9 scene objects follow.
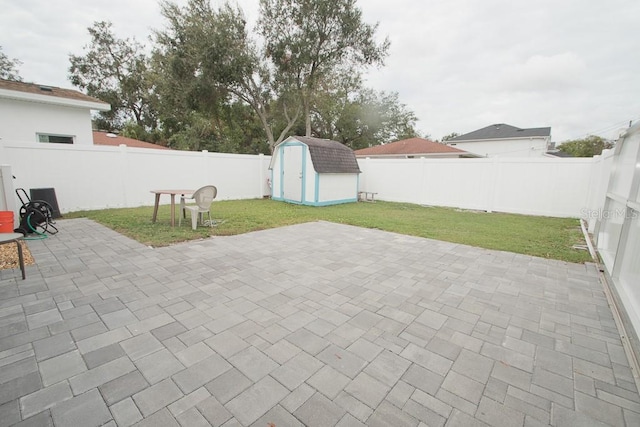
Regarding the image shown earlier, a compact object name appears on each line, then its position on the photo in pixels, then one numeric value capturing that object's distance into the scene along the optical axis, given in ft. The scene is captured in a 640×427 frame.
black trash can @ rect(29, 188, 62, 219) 22.38
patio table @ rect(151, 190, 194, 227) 19.49
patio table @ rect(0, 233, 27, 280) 9.86
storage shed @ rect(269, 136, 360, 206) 34.32
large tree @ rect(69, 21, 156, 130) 71.97
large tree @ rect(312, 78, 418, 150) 79.12
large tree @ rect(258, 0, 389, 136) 45.78
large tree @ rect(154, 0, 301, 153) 43.52
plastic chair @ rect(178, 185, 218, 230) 19.34
